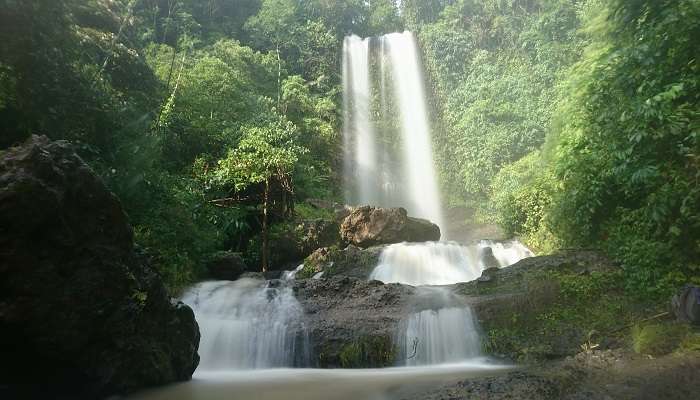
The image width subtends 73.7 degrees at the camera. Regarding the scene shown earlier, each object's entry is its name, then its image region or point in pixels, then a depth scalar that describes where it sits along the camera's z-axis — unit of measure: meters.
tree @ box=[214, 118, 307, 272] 14.96
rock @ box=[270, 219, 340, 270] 15.32
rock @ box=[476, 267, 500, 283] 9.89
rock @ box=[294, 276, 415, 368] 8.19
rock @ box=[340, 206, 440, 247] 16.22
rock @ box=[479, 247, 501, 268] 14.63
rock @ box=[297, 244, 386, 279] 13.34
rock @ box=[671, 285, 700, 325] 6.39
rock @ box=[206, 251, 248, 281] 13.05
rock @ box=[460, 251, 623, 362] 7.67
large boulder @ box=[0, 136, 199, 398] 4.77
